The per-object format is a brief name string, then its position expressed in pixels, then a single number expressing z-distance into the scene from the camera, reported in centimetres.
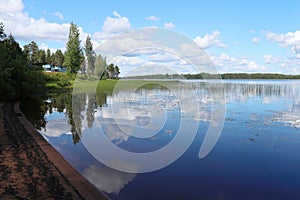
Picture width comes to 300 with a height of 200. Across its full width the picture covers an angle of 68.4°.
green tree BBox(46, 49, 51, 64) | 9176
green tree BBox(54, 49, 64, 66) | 9534
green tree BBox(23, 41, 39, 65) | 7670
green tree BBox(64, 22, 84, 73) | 5491
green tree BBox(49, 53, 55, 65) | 9333
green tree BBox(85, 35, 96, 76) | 6148
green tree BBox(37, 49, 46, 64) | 8259
